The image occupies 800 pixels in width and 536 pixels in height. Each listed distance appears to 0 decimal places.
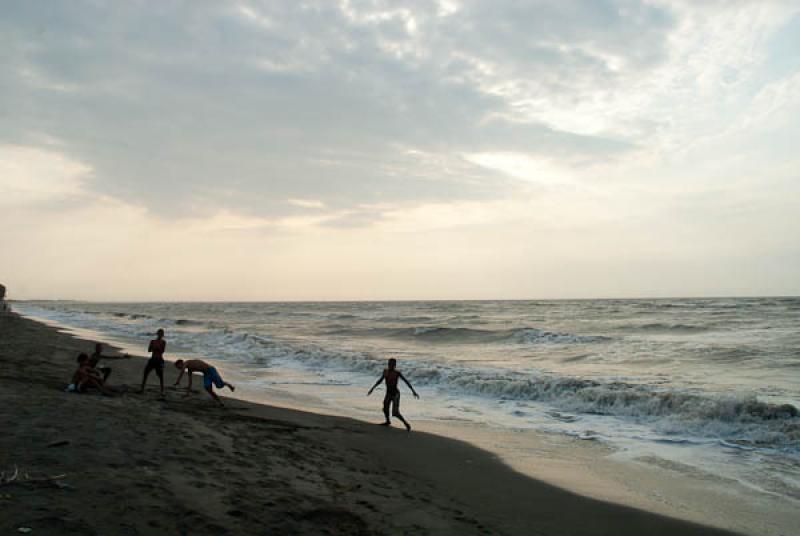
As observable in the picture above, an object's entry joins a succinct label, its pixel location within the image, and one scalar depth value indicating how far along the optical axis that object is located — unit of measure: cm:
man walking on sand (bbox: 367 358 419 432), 1170
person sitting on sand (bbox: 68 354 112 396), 1084
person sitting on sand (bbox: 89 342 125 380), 1190
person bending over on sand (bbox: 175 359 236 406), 1228
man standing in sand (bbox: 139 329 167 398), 1270
